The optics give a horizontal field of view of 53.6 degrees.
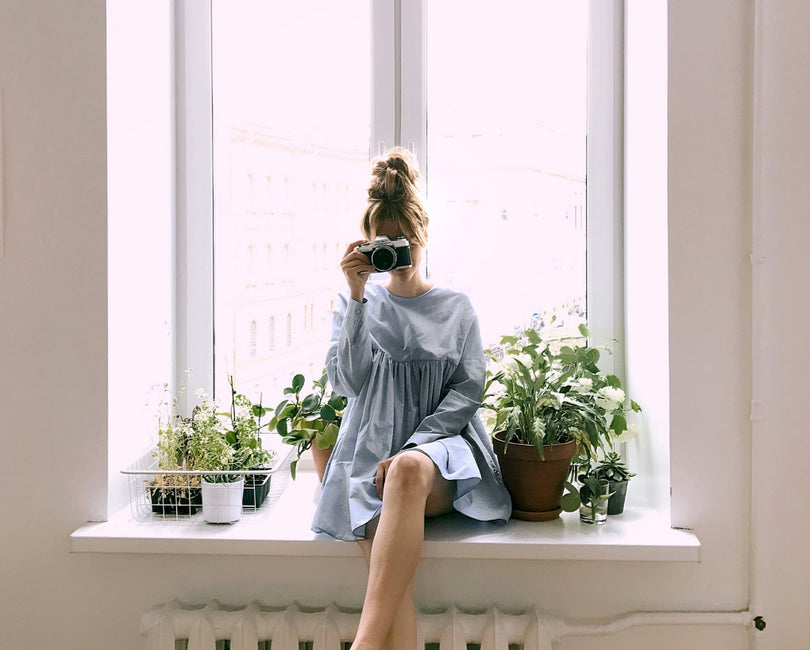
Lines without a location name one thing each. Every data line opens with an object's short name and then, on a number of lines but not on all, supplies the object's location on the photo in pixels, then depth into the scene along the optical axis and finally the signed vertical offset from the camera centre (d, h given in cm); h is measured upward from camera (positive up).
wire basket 173 -39
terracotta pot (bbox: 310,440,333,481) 181 -31
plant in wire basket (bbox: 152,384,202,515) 173 -35
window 197 +42
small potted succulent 172 -35
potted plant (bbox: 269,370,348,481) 180 -24
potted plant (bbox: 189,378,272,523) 167 -30
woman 157 -17
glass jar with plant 166 -38
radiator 156 -61
